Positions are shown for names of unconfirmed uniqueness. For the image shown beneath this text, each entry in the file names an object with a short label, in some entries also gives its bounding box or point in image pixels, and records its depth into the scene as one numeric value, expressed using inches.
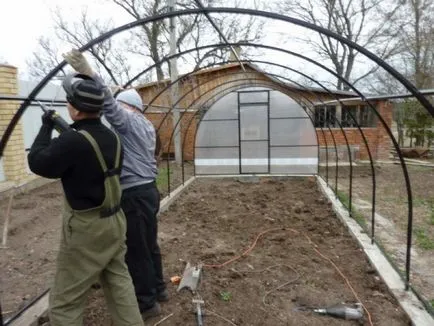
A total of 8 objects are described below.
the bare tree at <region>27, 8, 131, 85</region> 728.3
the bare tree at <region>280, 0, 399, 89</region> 875.4
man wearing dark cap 72.1
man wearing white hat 100.8
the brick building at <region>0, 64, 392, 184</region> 470.9
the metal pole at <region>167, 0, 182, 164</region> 449.7
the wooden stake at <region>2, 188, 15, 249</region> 158.6
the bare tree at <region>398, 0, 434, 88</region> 610.2
